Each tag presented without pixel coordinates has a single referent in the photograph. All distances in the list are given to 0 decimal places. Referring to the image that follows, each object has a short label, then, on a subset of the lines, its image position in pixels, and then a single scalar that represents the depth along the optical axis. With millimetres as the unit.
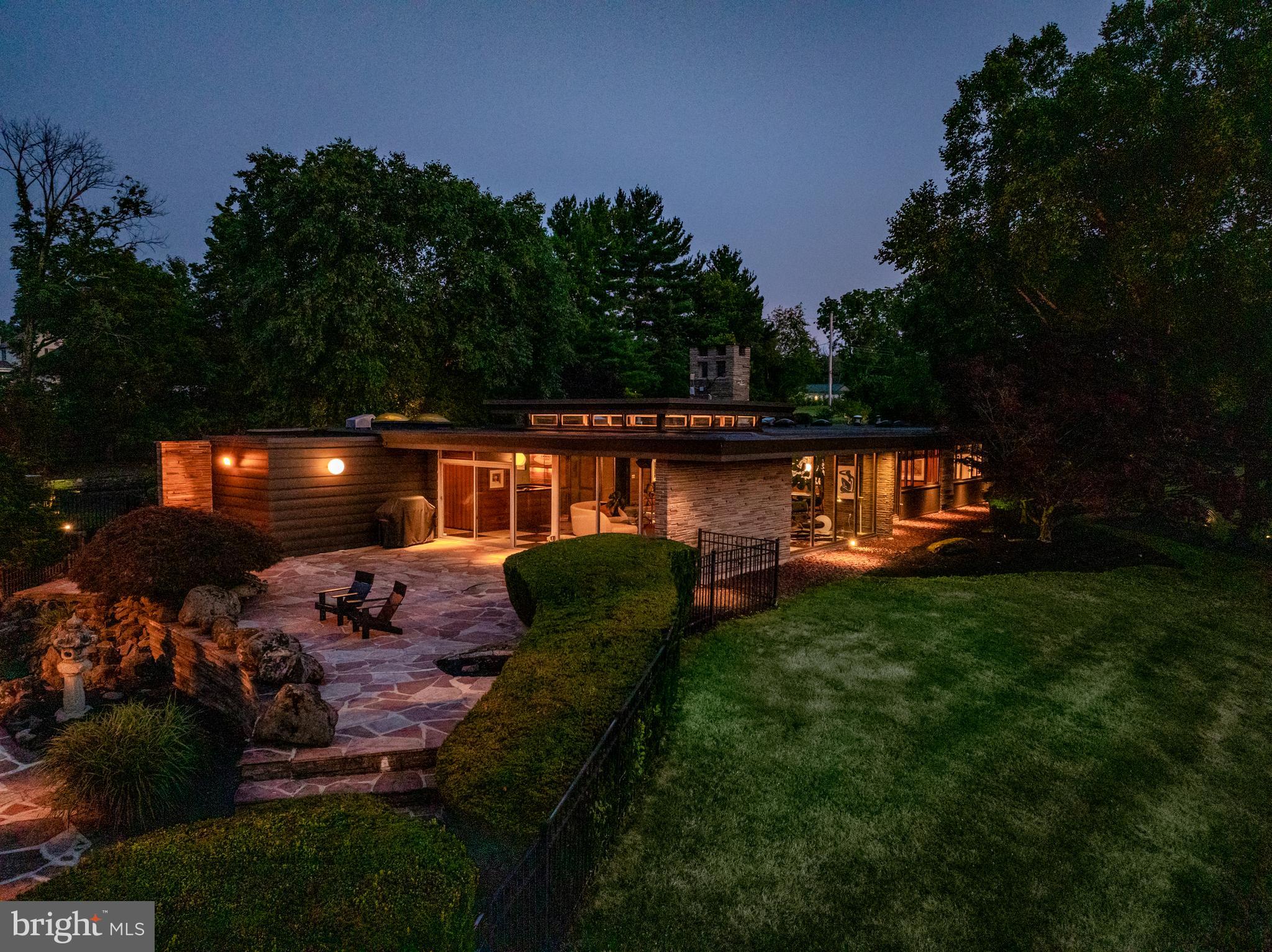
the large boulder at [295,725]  5918
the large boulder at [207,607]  8977
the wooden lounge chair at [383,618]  9102
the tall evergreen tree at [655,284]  42406
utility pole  40531
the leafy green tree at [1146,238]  14406
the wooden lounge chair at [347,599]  9406
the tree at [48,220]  25562
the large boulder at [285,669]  7074
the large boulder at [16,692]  7727
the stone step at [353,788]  5418
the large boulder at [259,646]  7237
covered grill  15672
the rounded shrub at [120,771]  5613
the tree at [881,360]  27134
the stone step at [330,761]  5660
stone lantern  7766
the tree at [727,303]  43062
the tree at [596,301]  38688
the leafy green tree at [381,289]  23359
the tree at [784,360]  47969
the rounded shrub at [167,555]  9352
